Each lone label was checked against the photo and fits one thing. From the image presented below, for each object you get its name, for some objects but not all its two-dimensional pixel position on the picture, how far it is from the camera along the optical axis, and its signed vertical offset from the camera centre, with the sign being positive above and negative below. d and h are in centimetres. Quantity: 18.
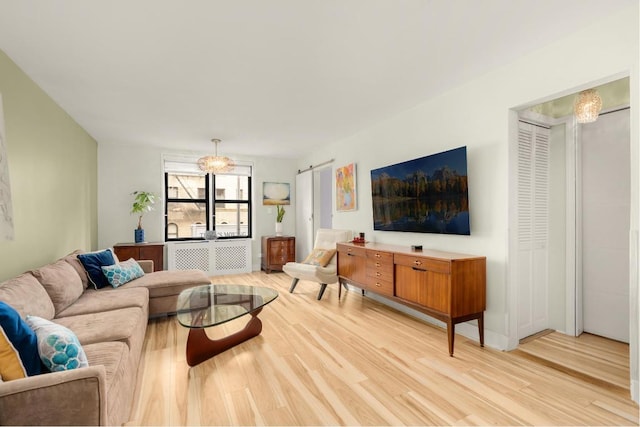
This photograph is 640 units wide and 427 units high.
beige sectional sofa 116 -75
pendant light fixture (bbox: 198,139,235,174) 461 +76
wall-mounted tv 284 +19
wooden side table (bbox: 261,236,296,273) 595 -75
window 575 +22
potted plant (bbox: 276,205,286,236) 621 -10
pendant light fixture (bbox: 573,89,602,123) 243 +85
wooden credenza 250 -63
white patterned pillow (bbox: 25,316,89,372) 137 -62
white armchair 414 -76
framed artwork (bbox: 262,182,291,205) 638 +42
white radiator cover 554 -80
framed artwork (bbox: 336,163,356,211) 462 +40
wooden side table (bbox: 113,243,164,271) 467 -59
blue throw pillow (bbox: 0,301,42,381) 121 -56
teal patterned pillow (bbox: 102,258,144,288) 319 -64
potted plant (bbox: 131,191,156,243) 504 +14
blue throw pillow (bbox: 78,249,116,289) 312 -54
